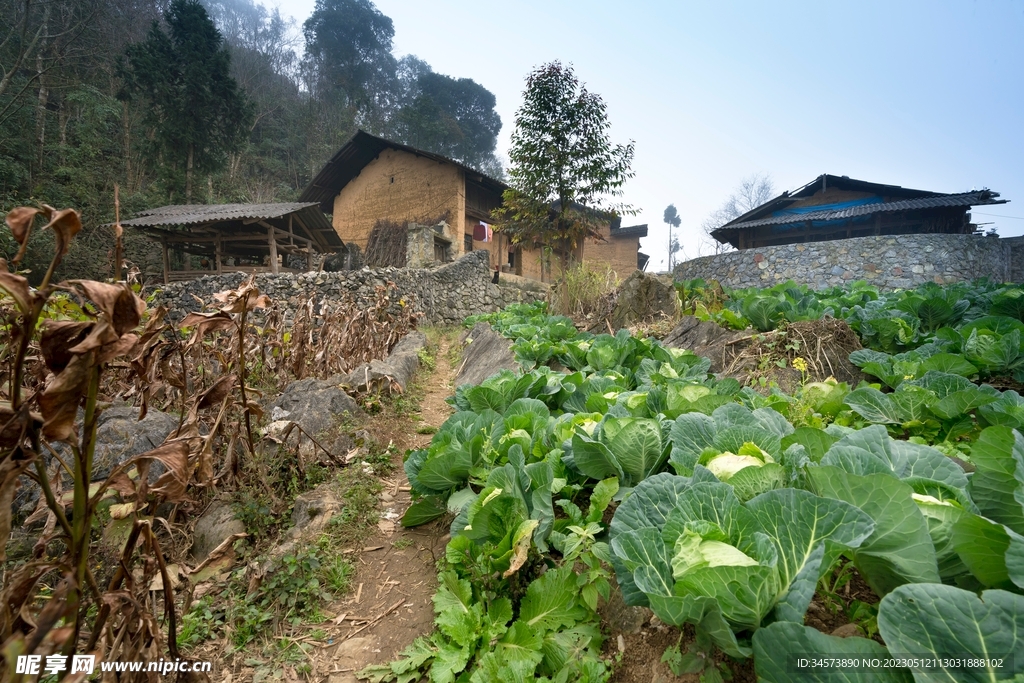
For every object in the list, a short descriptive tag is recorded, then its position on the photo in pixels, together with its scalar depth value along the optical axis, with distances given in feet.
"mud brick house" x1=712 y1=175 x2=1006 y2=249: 54.03
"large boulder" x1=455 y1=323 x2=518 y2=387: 14.34
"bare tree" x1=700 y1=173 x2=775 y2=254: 126.77
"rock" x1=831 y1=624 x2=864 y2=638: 2.59
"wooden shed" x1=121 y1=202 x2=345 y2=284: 44.42
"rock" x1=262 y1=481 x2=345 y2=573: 6.23
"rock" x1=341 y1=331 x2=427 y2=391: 12.47
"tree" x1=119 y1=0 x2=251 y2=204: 57.82
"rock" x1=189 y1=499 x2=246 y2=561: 6.54
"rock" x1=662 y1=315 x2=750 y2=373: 11.76
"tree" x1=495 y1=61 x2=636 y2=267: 41.27
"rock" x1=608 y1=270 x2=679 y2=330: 20.33
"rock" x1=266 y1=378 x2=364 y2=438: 9.62
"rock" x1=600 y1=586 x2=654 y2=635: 3.69
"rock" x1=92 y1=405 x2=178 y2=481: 7.13
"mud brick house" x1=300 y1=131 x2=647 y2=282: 56.54
